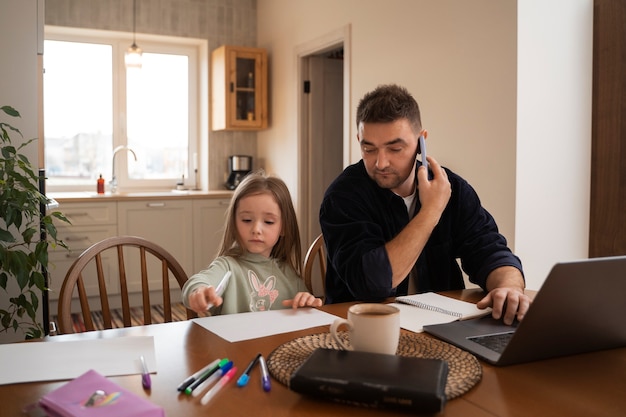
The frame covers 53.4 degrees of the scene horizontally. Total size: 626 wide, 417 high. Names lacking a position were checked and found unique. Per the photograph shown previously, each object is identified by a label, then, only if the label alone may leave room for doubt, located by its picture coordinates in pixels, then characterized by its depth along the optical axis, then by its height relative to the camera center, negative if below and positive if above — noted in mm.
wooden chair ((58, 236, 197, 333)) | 1429 -280
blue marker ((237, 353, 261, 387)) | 927 -308
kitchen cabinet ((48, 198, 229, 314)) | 4402 -428
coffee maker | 5262 +40
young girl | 1681 -216
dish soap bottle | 4746 -90
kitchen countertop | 4418 -164
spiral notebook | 1319 -311
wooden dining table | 844 -319
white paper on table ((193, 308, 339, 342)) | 1225 -313
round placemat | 939 -307
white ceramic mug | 960 -243
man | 1600 -137
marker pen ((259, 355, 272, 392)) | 910 -308
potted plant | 2225 -232
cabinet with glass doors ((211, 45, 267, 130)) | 4977 +697
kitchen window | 5035 +535
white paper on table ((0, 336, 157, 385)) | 976 -311
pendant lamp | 4496 +840
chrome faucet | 4949 +39
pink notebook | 764 -289
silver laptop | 956 -236
